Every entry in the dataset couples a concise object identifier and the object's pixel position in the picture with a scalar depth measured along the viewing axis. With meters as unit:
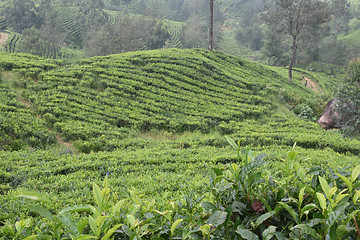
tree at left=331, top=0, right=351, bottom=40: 43.12
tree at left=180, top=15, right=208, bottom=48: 40.81
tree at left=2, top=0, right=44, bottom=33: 42.50
